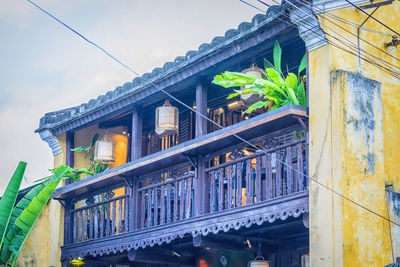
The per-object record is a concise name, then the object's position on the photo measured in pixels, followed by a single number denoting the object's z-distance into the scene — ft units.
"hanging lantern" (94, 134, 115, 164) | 46.93
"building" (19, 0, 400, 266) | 29.32
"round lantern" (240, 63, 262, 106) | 35.19
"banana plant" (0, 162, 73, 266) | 42.52
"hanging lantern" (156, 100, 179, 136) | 40.75
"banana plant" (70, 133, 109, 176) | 48.37
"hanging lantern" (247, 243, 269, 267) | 35.50
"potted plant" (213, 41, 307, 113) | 31.55
